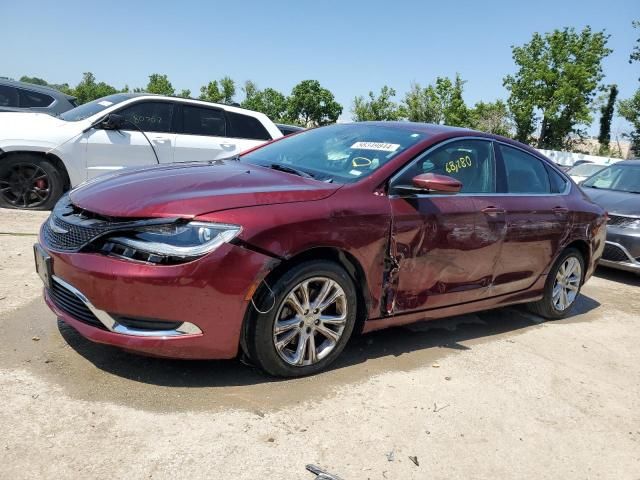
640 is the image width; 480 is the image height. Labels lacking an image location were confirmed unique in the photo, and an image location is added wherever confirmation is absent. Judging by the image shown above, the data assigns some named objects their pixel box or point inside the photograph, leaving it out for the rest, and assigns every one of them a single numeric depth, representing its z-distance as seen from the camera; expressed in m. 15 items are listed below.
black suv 9.64
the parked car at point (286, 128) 12.38
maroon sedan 2.91
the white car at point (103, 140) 7.14
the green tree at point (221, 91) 56.50
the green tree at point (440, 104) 50.53
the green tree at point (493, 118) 49.72
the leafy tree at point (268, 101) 59.06
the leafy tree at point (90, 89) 87.25
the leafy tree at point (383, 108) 55.84
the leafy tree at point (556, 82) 44.84
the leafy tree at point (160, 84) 62.38
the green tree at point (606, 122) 61.56
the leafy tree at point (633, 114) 49.47
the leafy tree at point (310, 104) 61.66
